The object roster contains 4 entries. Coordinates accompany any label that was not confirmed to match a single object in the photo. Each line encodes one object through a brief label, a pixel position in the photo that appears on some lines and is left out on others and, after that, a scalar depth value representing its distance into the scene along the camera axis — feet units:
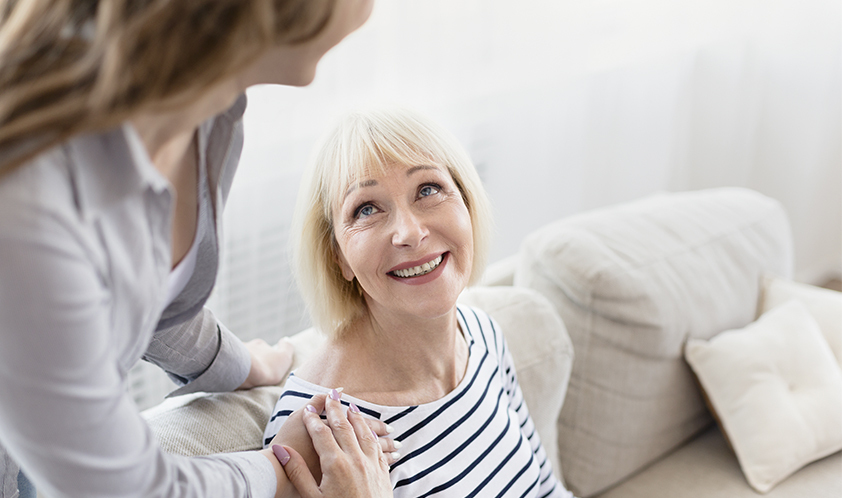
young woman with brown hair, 1.70
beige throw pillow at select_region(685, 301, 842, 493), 5.55
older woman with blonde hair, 3.78
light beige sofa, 5.24
